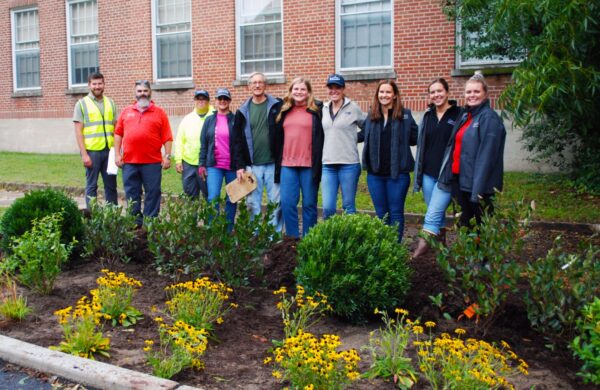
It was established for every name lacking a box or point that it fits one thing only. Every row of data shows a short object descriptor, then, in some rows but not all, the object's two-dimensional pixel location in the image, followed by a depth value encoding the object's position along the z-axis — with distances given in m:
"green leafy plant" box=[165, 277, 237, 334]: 4.84
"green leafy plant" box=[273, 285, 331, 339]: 4.68
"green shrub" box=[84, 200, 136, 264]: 6.68
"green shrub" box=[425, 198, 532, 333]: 4.64
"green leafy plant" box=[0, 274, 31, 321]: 5.24
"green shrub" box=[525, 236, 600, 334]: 4.38
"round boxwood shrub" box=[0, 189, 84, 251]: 6.74
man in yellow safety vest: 9.30
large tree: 6.01
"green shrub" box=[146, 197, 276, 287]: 5.76
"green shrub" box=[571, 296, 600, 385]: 3.88
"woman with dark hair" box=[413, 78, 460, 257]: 6.79
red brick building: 14.99
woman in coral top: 7.43
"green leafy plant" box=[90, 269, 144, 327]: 5.13
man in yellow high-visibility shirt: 9.12
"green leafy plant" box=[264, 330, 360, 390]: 3.79
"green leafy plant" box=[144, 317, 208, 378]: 4.16
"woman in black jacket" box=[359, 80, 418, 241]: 7.07
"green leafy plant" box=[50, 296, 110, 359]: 4.48
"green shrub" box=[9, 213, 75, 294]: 5.76
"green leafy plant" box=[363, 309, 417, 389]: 4.06
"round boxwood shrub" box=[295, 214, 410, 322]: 4.97
